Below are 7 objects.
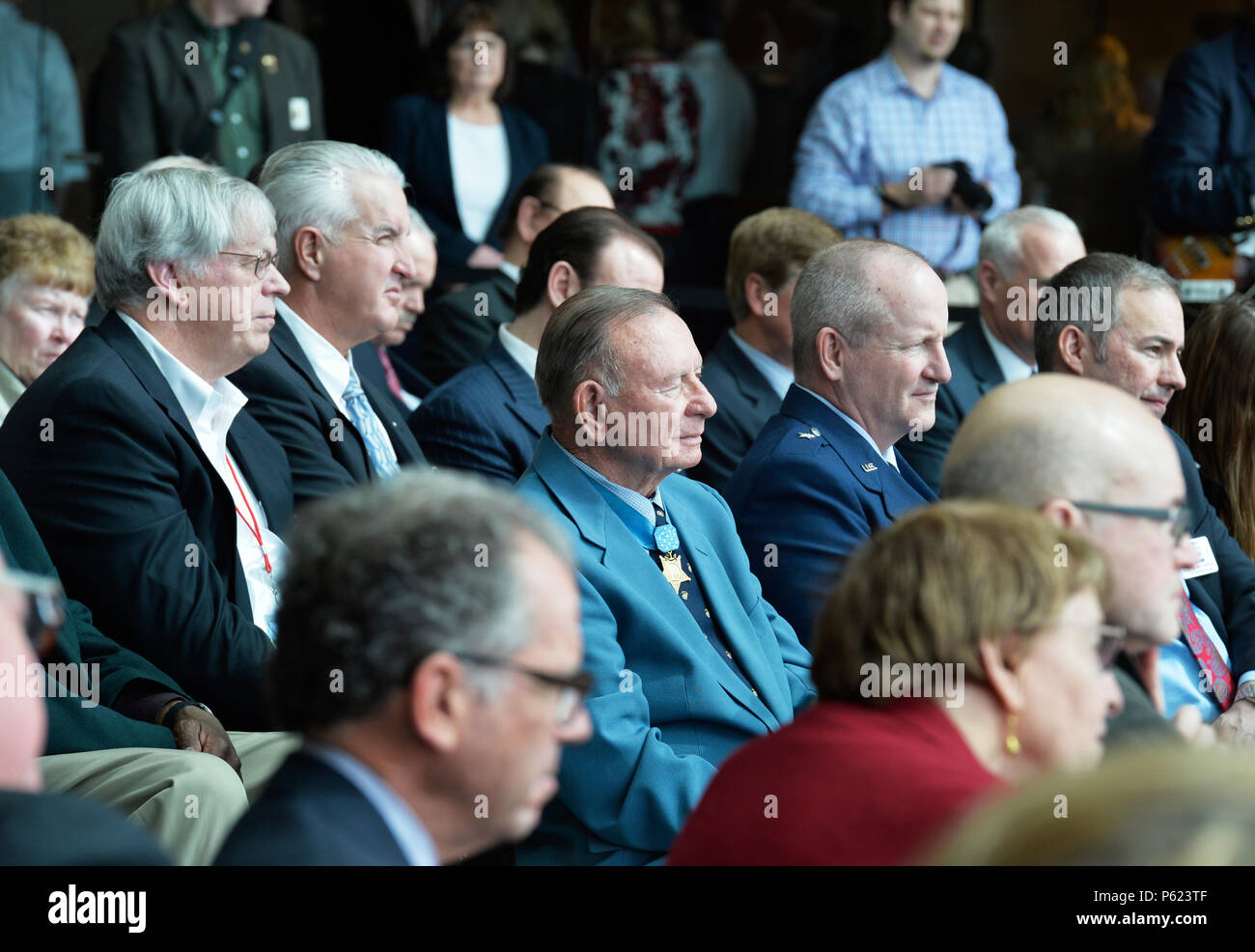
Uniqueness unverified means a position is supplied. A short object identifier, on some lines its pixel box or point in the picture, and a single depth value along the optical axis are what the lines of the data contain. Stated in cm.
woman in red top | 347
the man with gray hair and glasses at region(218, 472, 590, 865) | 305
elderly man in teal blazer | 531
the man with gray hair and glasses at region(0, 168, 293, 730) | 585
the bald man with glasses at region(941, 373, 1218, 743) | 475
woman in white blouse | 1210
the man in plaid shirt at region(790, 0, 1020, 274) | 1176
